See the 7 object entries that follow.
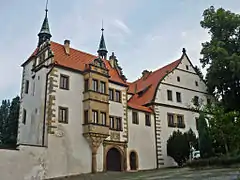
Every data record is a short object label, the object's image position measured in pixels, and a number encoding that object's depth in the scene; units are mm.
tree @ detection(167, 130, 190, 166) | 22197
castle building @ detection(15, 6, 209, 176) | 18137
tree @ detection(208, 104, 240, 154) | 19228
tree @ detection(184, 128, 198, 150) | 22301
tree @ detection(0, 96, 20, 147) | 26889
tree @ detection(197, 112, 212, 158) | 18418
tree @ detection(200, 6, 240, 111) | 23879
